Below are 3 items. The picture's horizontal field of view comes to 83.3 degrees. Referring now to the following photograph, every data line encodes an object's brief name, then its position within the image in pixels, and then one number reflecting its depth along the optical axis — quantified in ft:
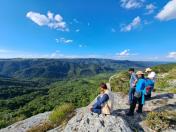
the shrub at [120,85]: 28.26
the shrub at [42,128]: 17.63
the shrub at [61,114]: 18.94
